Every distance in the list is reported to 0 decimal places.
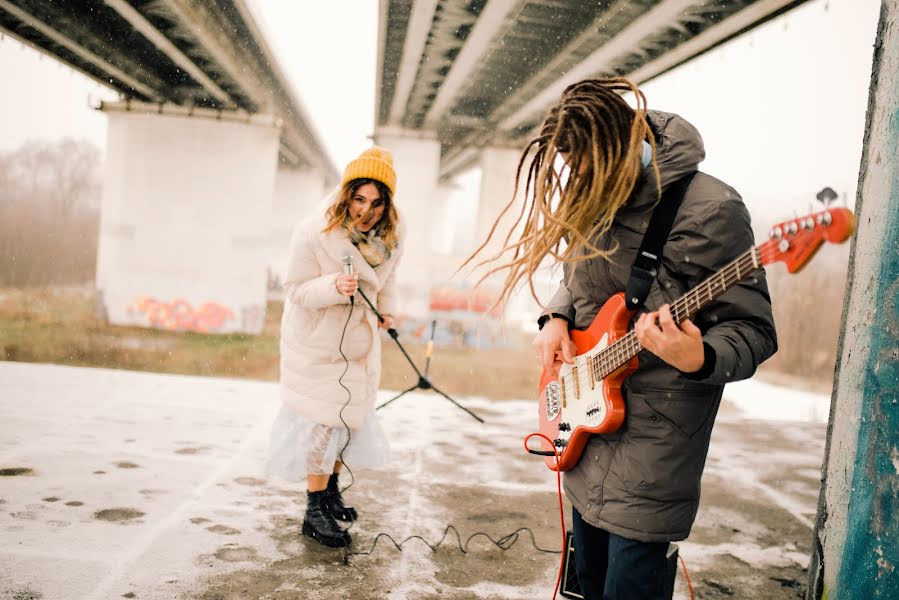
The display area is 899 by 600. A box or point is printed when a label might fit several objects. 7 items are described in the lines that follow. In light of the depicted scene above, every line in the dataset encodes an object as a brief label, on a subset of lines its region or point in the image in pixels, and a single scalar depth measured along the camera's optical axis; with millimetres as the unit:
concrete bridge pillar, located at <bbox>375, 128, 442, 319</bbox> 14570
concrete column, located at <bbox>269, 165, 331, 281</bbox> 25203
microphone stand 3240
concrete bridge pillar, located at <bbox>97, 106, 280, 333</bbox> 14398
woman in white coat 3193
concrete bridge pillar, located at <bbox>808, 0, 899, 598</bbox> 2068
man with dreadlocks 1639
